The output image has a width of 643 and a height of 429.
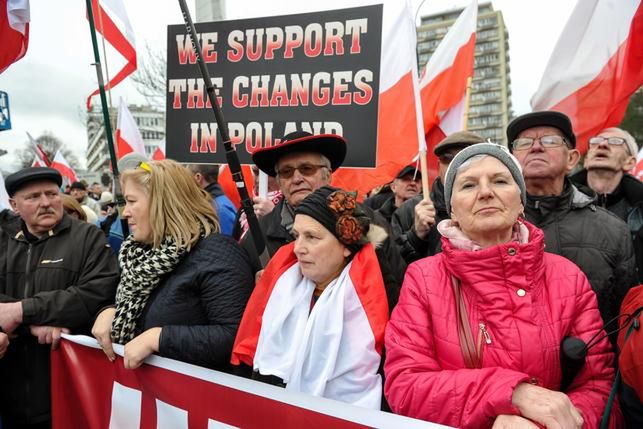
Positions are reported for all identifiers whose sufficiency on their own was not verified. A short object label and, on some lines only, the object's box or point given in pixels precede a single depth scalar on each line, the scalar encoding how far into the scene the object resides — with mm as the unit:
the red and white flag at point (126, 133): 5531
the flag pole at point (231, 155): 2674
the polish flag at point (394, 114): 3709
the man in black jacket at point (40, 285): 2805
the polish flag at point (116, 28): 3873
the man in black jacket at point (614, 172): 3455
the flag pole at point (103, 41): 3613
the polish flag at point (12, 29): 3283
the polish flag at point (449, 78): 4234
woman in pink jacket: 1471
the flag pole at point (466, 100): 4136
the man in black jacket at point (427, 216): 2904
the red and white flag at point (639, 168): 5721
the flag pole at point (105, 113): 3312
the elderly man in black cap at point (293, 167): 2684
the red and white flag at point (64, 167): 11883
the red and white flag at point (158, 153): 8019
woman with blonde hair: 2266
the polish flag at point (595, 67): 3416
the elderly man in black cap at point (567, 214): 2275
